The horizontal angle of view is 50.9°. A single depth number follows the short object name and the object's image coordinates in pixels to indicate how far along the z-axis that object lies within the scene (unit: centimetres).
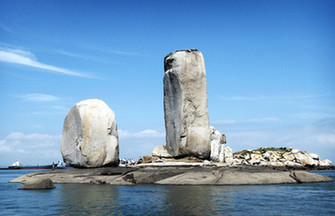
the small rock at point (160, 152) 2642
